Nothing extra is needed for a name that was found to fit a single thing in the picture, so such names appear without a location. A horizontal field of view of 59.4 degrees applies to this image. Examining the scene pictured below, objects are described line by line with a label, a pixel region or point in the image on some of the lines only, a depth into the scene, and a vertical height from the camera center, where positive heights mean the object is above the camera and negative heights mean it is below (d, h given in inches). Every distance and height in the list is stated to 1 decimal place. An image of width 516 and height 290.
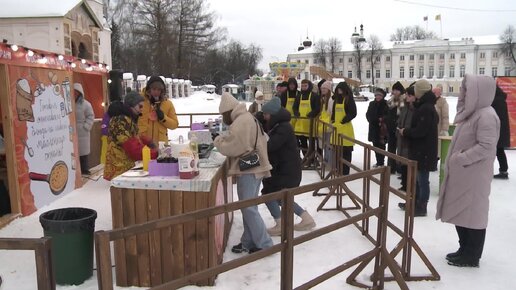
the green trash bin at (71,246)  157.6 -52.3
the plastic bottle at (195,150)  162.1 -21.2
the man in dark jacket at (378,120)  363.5 -24.4
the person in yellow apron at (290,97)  394.0 -4.2
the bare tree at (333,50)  3774.6 +341.2
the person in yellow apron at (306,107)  377.7 -12.9
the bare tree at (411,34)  4097.0 +502.5
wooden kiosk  234.8 -16.5
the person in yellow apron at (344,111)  326.0 -14.7
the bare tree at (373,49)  3625.5 +324.1
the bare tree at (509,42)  3193.9 +314.7
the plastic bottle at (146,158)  173.9 -23.8
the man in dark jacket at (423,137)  238.8 -25.7
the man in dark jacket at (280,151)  201.9 -26.5
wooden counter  156.7 -48.4
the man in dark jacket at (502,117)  328.8 -22.5
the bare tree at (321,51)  3737.7 +335.4
